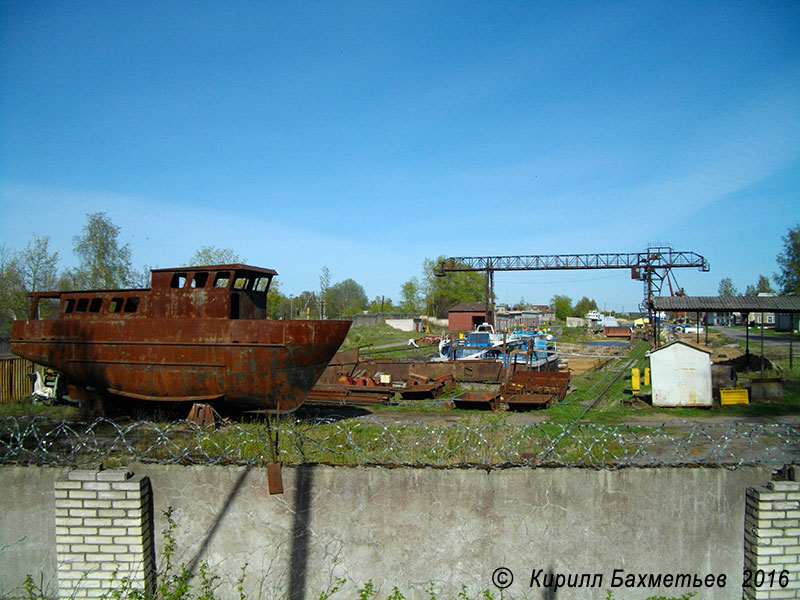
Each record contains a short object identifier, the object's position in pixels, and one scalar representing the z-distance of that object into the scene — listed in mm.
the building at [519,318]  68138
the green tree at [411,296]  97331
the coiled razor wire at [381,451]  6098
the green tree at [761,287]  98319
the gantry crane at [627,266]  53250
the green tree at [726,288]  120500
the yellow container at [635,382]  17920
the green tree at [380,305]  101031
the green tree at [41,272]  35375
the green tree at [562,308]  123062
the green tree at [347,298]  89194
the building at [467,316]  65375
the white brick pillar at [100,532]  5707
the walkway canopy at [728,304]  22188
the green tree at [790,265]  62438
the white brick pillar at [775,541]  5629
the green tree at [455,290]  87875
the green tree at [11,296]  34281
